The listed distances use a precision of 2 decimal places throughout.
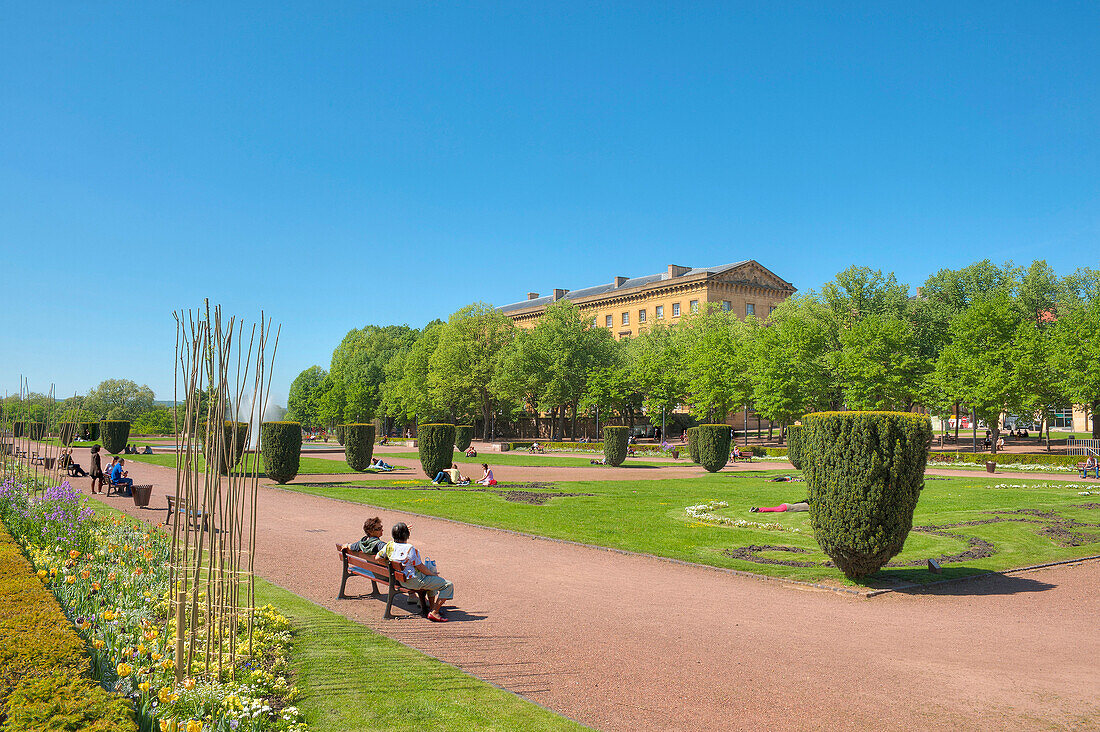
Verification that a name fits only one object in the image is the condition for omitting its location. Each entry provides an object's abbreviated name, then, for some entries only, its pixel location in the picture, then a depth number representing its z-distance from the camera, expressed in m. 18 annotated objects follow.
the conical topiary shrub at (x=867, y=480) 9.51
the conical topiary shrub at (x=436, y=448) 27.44
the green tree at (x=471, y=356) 74.25
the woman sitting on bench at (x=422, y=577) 8.43
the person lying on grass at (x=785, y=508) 18.33
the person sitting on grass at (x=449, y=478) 26.03
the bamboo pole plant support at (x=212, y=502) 5.25
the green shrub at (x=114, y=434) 41.75
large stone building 87.69
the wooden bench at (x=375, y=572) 8.50
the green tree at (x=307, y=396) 111.50
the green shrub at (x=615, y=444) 38.19
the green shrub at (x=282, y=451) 24.81
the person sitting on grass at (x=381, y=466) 32.20
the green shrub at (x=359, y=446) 31.55
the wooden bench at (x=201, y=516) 5.35
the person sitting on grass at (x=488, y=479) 25.69
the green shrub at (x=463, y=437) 41.90
